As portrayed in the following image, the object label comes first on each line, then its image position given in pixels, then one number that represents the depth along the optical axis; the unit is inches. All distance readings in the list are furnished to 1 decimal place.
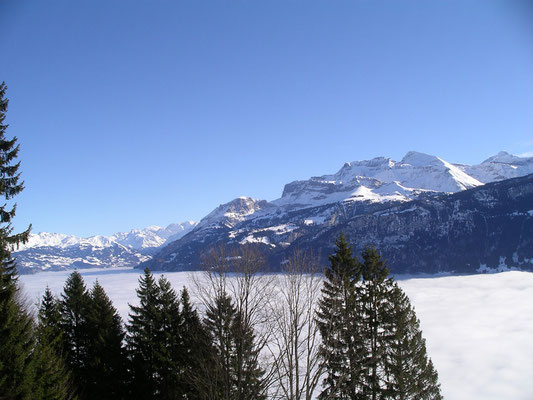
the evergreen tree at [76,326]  1043.3
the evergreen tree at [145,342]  1017.5
